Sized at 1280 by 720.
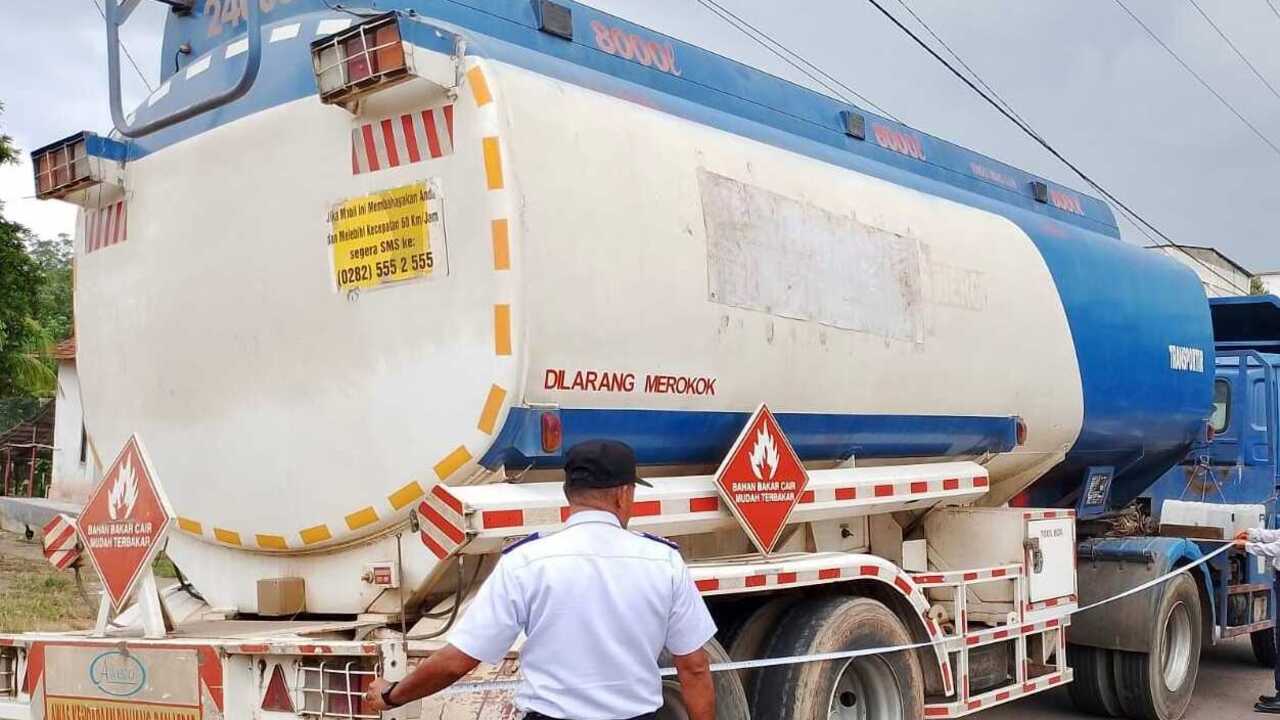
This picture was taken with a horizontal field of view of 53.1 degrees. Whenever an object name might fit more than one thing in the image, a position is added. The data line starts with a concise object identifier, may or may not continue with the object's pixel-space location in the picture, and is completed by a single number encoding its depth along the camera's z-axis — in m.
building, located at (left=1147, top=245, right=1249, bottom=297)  38.66
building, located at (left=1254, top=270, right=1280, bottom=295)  51.22
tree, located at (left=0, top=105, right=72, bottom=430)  17.14
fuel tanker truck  4.29
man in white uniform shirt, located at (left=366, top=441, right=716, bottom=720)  3.03
